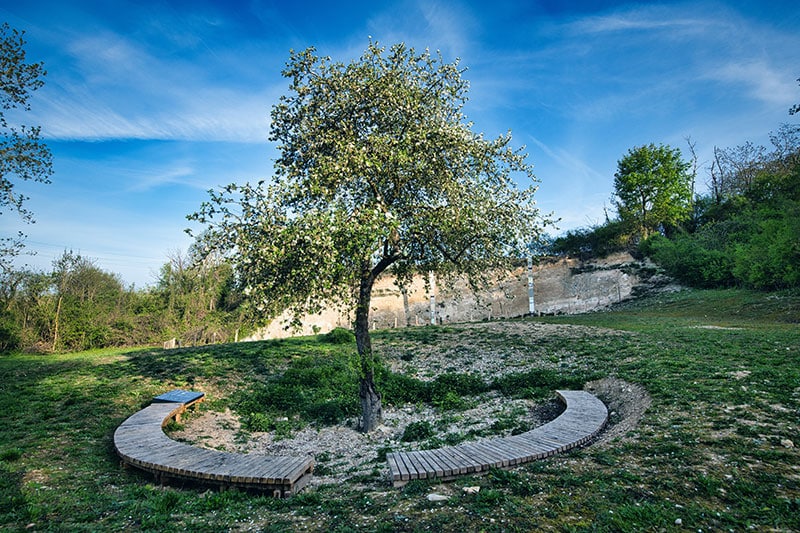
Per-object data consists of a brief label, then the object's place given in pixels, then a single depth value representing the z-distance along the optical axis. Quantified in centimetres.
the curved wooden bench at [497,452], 680
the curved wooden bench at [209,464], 725
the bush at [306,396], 1405
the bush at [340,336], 2333
